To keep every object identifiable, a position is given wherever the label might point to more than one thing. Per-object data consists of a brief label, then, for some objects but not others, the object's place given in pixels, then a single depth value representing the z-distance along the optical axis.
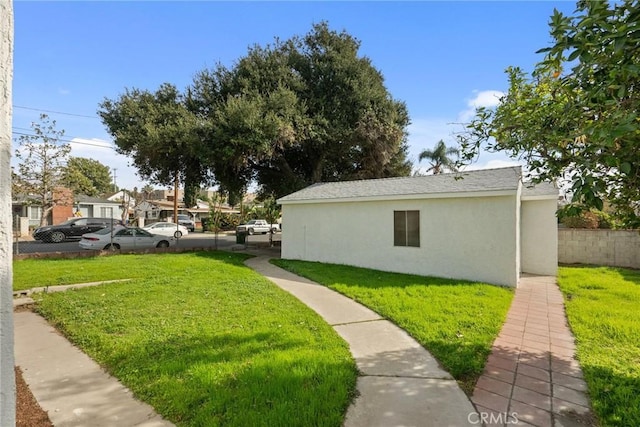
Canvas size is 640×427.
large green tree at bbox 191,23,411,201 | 14.17
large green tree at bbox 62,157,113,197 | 53.81
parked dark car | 19.14
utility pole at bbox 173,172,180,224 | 17.99
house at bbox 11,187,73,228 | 23.06
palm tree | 25.98
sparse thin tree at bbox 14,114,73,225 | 21.48
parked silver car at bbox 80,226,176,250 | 14.86
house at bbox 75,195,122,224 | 31.89
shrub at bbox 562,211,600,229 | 13.21
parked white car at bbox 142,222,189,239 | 25.30
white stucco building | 8.87
